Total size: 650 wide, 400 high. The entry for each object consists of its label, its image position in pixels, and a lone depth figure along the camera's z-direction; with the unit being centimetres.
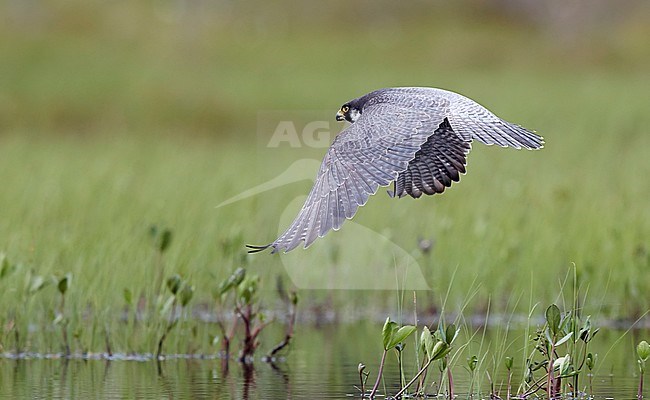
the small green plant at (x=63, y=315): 1255
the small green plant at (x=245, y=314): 1221
